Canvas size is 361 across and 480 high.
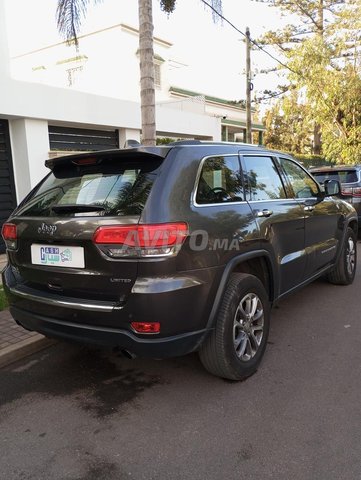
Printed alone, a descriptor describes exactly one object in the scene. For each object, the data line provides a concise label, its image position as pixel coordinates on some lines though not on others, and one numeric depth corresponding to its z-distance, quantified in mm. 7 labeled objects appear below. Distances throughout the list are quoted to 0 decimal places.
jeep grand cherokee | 2752
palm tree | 7047
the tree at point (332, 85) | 16328
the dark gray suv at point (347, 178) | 8977
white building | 8289
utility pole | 15953
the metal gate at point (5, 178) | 8551
